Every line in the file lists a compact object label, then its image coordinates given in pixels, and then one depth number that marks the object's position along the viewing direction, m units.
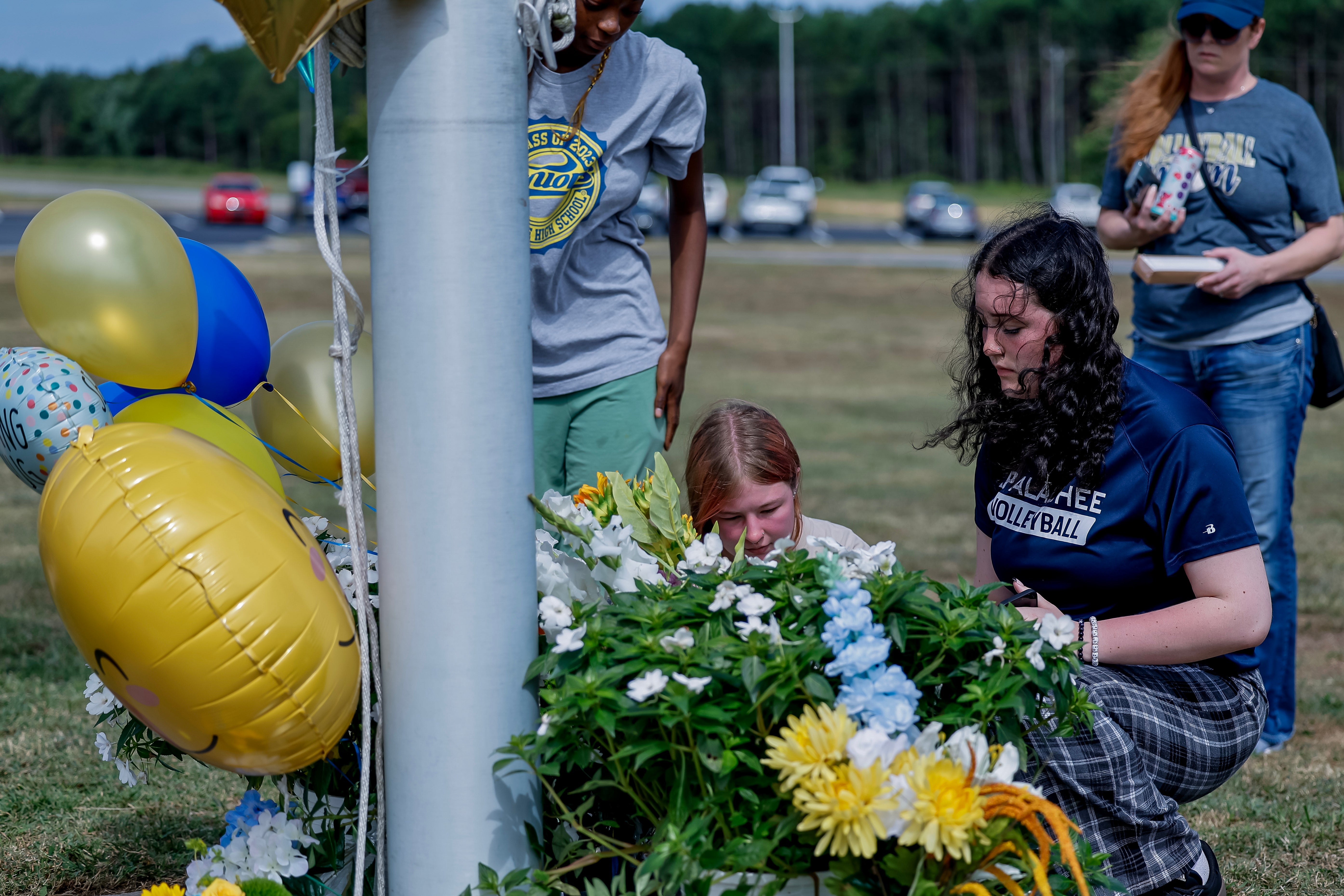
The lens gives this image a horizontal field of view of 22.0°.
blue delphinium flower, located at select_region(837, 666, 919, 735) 4.41
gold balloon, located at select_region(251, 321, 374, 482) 5.05
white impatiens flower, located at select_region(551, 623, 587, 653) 4.49
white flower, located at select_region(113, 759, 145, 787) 4.86
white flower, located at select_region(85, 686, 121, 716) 4.77
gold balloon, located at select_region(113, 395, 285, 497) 4.89
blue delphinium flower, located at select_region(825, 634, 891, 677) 4.41
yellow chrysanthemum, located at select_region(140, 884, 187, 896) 4.55
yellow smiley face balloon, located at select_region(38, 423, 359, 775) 4.42
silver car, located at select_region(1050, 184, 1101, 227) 47.92
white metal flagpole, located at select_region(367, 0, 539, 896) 4.50
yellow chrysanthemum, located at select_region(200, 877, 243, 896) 4.53
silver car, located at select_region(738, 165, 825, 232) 50.61
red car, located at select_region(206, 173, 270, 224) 51.14
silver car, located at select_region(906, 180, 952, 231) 51.42
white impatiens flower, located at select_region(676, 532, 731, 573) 4.65
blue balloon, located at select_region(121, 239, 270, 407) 4.96
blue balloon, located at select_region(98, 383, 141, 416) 5.05
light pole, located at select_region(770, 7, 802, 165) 77.90
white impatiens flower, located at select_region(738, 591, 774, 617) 4.49
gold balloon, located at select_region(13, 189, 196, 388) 4.85
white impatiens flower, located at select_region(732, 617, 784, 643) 4.47
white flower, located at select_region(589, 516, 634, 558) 4.64
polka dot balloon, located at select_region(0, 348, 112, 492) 4.80
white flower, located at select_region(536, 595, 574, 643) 4.54
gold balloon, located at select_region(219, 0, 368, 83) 4.45
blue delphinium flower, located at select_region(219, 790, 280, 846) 4.66
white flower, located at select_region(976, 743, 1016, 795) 4.42
